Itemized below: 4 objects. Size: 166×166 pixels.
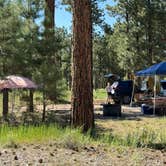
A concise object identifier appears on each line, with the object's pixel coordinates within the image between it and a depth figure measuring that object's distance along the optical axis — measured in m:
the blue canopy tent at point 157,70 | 23.48
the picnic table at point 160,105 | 23.34
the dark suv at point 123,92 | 31.44
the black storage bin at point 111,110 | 21.94
